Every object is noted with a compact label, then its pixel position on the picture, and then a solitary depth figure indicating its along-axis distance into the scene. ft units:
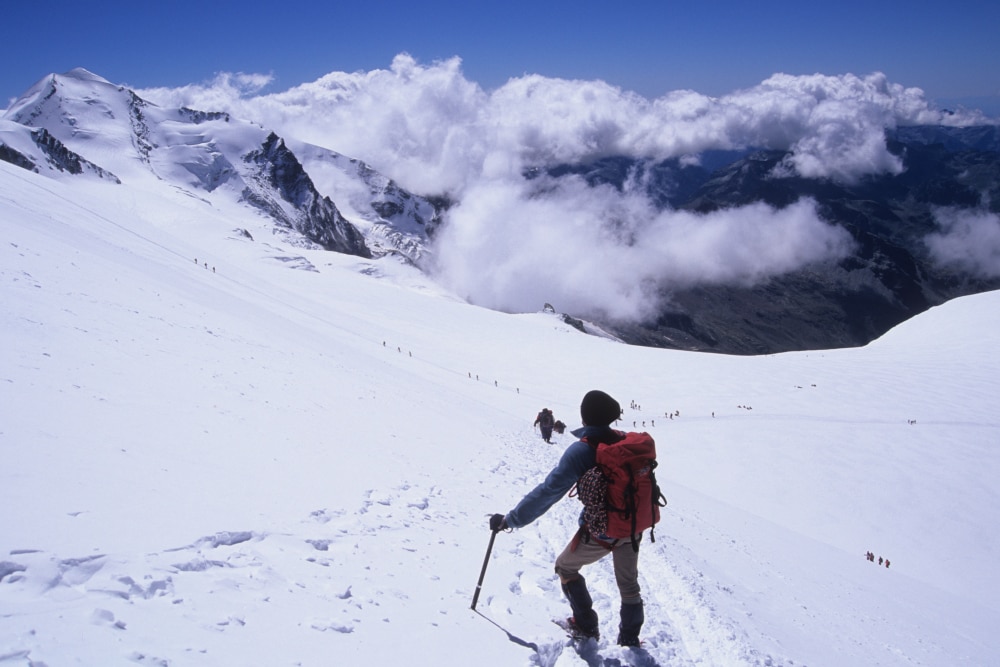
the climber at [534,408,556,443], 75.15
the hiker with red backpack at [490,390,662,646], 17.33
